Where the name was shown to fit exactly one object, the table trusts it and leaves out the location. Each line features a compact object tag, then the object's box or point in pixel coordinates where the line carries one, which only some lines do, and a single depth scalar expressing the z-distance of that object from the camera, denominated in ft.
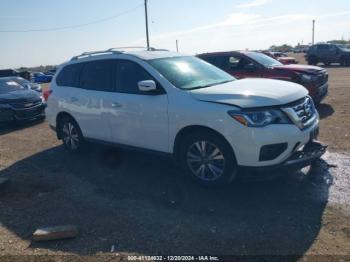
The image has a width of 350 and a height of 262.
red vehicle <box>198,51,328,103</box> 33.53
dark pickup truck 99.96
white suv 15.28
